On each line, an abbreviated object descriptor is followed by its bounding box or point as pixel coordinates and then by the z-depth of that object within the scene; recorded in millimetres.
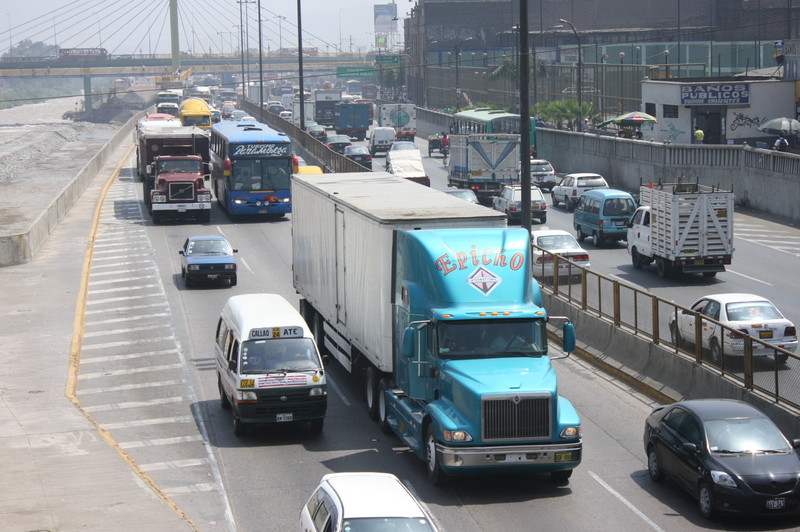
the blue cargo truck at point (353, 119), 100875
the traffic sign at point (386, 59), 147625
